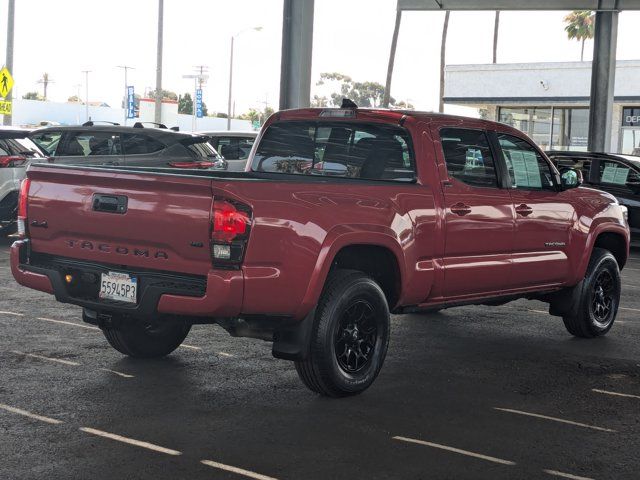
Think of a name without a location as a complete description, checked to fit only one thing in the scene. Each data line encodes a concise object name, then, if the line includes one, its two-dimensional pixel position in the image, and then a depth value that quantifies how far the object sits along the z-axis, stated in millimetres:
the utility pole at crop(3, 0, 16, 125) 30375
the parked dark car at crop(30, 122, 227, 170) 17406
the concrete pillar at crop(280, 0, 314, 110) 19125
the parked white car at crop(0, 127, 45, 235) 15289
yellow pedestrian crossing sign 27297
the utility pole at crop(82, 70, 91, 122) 105038
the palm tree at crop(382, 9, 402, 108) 54062
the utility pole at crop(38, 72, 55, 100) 159000
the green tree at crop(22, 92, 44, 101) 152250
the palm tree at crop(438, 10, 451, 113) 57375
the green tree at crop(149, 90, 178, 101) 160188
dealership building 37688
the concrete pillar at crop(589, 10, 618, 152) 24891
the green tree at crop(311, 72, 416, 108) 115938
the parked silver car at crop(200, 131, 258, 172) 21594
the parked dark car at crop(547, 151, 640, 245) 17859
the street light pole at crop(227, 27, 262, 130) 52647
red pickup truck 6262
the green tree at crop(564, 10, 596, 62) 65625
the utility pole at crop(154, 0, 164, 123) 36062
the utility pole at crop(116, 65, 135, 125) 111850
